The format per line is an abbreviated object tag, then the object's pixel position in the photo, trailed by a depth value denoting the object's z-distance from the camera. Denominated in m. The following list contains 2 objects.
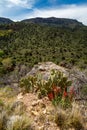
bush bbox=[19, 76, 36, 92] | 2.91
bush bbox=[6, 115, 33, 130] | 1.80
